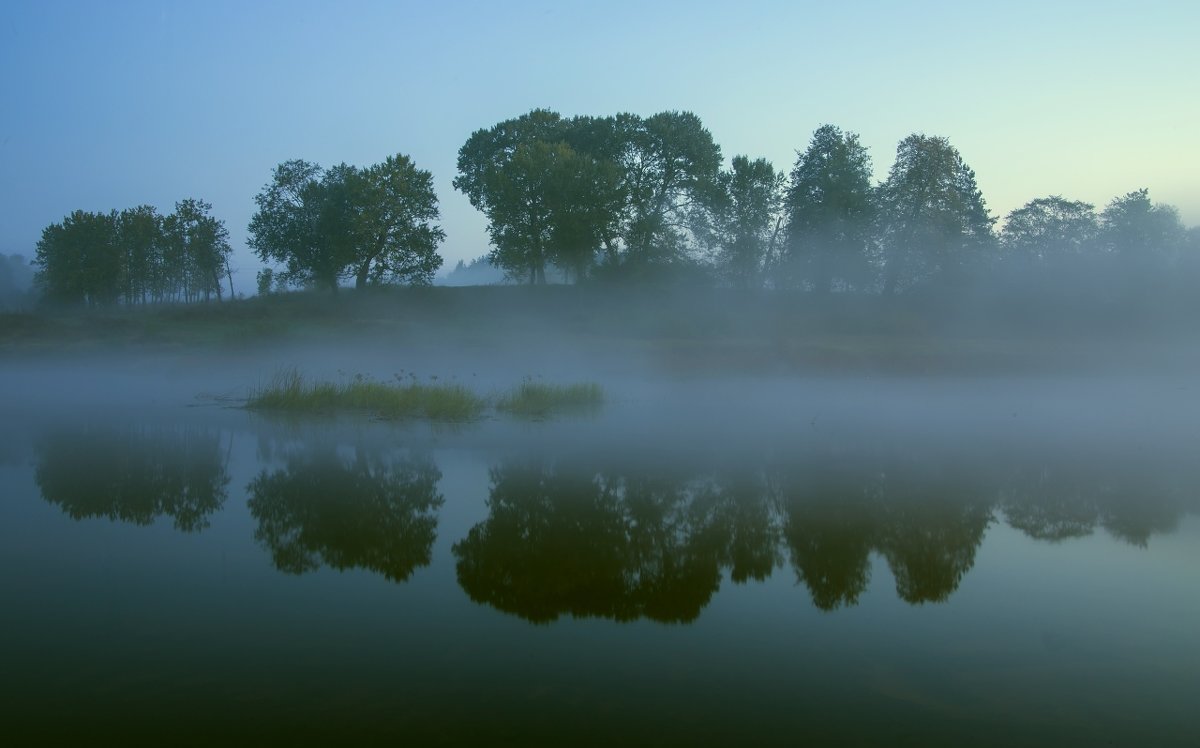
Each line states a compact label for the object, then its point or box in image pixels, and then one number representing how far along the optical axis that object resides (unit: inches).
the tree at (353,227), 1803.6
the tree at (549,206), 1726.1
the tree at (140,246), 2112.7
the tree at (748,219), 1939.0
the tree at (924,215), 1775.3
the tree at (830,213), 1854.1
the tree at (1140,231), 1883.6
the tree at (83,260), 2050.9
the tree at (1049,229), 2017.7
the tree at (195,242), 2134.6
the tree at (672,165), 1937.7
